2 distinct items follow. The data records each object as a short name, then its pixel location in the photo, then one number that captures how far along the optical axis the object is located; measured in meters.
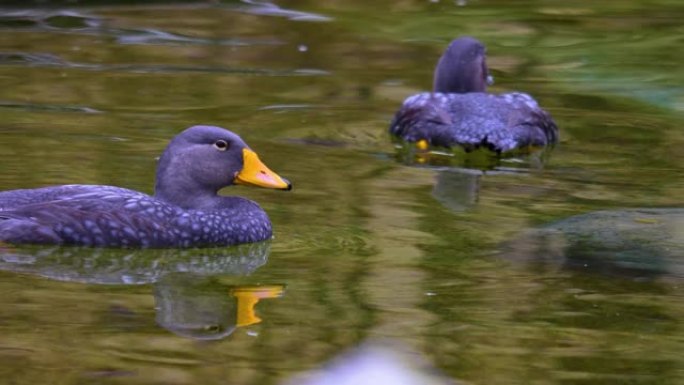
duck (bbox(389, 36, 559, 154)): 23.09
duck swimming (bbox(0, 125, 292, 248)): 16.75
